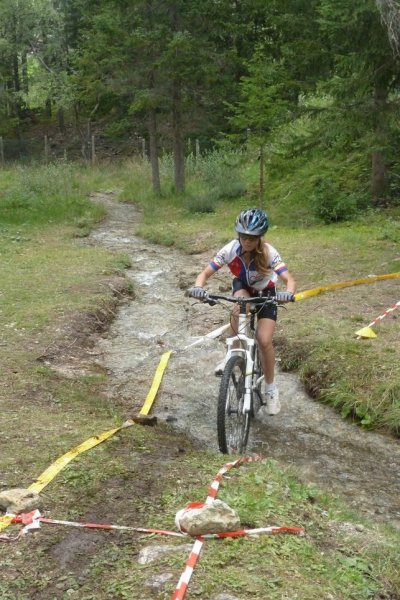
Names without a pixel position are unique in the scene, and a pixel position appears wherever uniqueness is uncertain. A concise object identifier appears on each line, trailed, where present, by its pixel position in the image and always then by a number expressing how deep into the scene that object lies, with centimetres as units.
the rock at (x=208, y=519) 350
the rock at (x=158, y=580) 309
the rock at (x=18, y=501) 382
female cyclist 553
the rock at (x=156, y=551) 335
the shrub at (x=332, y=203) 1554
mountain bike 500
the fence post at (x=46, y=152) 3331
